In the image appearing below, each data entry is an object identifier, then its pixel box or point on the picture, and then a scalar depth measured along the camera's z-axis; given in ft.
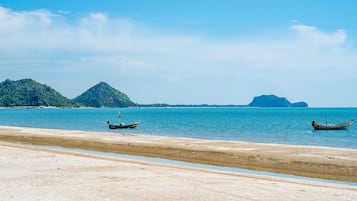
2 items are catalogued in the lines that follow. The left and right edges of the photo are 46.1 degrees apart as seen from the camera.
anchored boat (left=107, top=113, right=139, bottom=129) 223.71
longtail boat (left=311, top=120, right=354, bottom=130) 223.30
